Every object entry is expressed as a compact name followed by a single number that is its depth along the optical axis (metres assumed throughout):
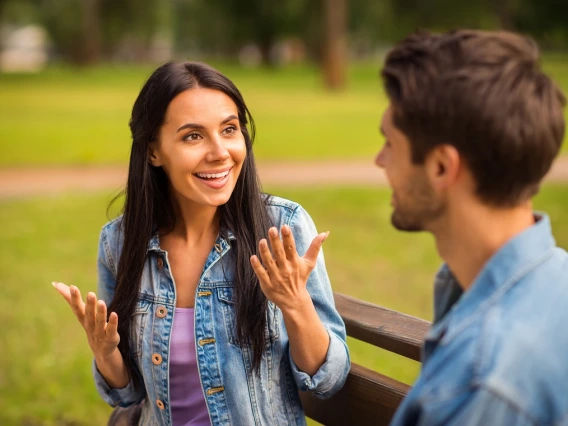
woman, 2.27
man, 1.33
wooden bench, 2.24
